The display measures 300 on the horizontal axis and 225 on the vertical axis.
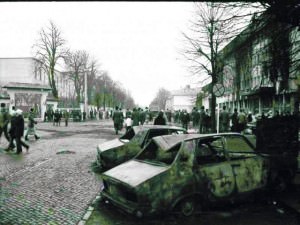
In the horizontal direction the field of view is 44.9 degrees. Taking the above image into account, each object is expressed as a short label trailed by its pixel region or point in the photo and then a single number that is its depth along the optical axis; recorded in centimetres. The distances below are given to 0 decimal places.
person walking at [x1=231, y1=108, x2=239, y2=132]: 2105
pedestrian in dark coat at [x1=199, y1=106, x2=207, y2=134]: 2332
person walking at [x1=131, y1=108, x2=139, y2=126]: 2342
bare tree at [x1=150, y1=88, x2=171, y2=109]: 14400
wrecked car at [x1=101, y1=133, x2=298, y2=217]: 564
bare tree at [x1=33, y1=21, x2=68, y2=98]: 5891
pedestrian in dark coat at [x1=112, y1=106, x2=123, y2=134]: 2443
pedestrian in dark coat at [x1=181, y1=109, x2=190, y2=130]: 3085
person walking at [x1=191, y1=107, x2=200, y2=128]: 3066
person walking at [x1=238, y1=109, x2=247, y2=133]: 2083
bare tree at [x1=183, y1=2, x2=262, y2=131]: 2358
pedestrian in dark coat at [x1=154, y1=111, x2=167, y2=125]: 1630
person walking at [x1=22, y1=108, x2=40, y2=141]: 1931
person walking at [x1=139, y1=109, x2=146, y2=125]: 2889
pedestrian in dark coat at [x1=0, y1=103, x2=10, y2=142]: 1617
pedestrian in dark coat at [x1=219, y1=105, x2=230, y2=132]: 2194
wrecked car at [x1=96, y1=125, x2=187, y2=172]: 948
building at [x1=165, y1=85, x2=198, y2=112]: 13112
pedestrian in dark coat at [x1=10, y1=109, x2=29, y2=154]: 1435
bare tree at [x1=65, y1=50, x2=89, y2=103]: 6456
